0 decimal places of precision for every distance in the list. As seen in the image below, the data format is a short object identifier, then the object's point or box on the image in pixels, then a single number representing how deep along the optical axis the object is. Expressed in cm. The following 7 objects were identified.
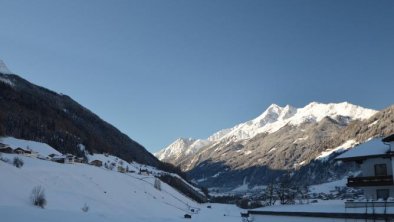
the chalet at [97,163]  15740
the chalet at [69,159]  11381
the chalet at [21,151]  10631
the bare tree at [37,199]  4353
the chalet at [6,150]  9619
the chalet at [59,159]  10849
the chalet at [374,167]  4159
